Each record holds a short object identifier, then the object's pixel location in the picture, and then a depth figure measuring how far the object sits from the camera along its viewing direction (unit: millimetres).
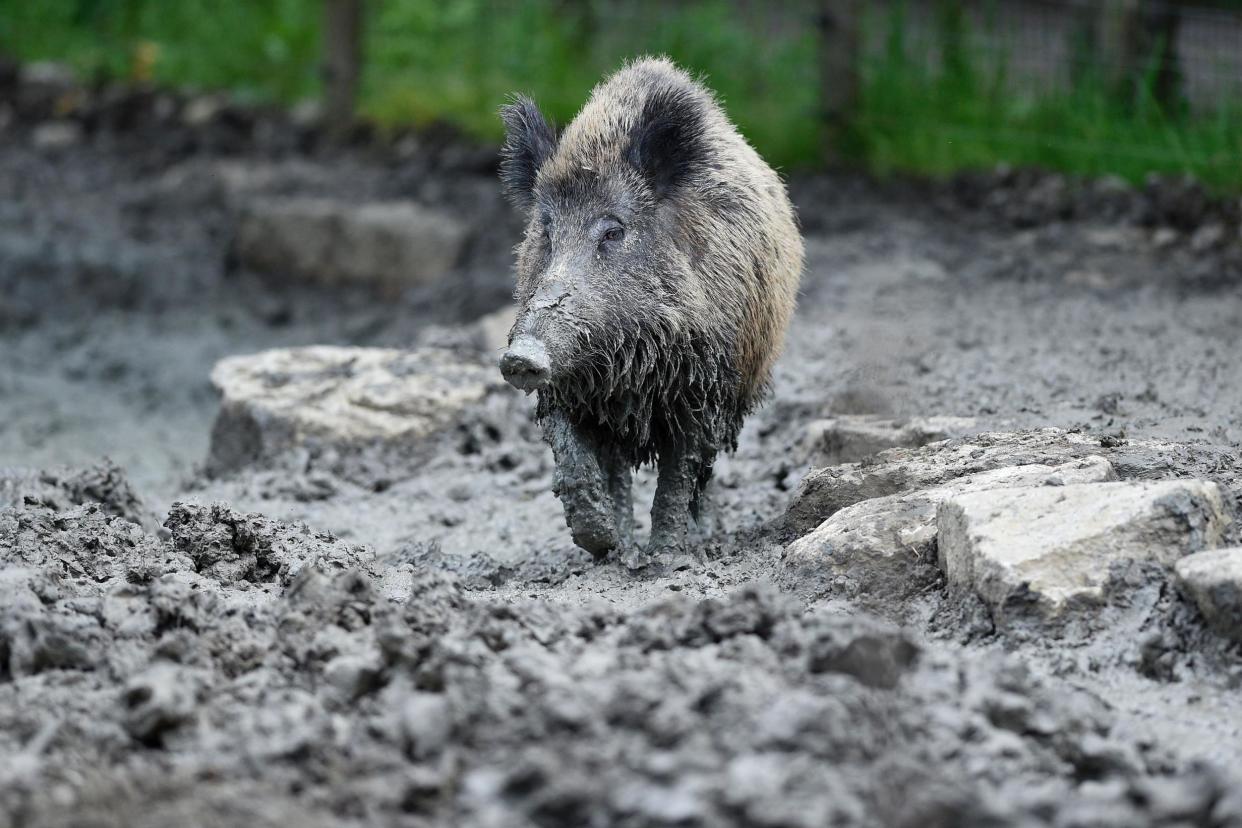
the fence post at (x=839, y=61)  19078
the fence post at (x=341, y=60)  22391
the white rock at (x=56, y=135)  24344
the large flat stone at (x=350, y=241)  18687
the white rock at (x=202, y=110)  24187
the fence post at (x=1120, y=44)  17047
